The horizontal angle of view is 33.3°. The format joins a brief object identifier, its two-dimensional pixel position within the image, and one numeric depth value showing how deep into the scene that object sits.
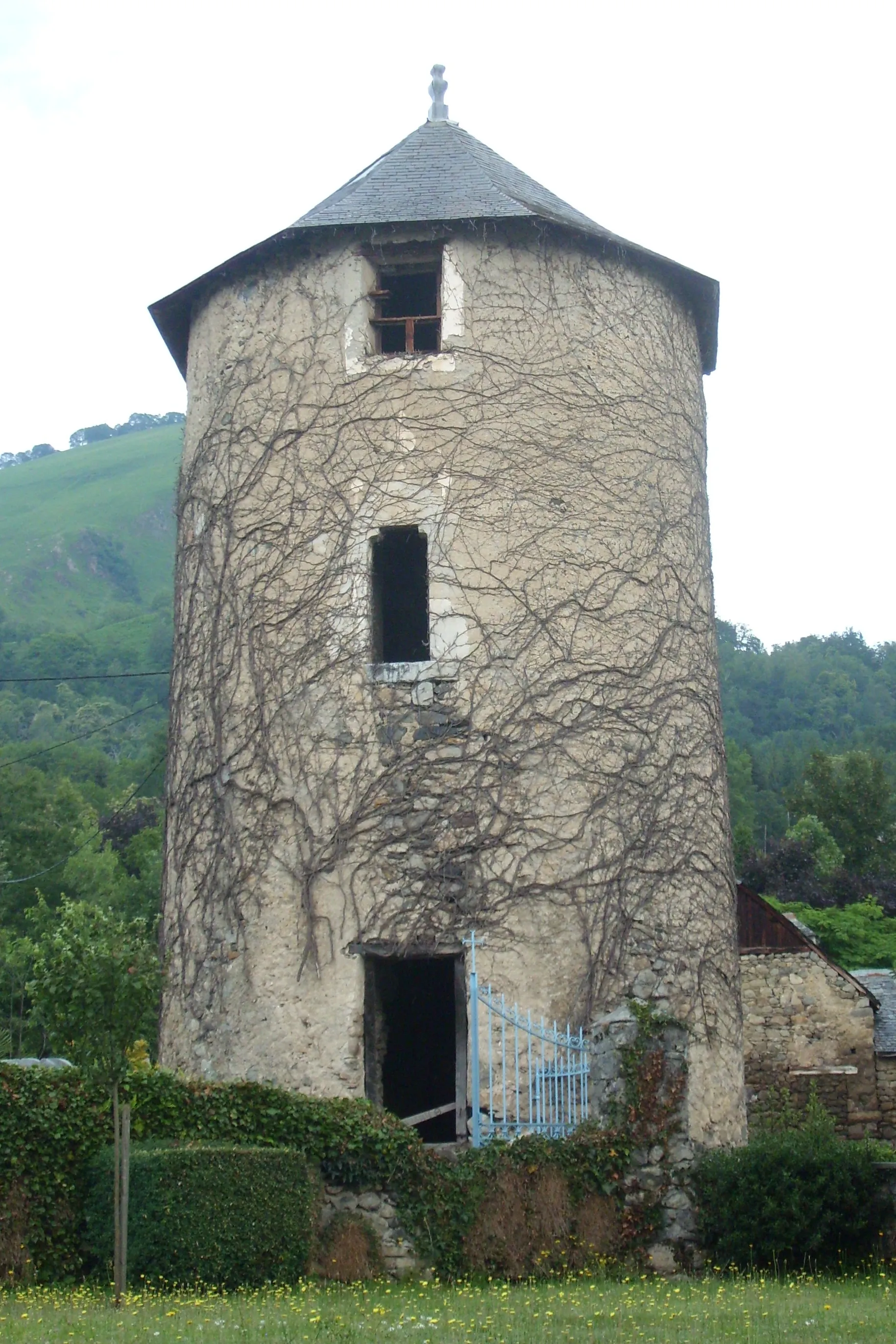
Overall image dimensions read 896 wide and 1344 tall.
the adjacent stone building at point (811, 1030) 21.20
